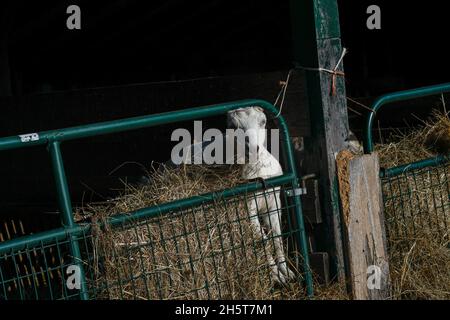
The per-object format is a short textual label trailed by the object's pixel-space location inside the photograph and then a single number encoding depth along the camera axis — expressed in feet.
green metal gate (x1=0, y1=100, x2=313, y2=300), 12.60
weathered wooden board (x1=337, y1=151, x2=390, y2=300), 15.14
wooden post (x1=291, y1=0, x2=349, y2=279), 15.39
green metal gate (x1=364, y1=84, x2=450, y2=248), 16.10
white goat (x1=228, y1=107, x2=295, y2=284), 15.03
